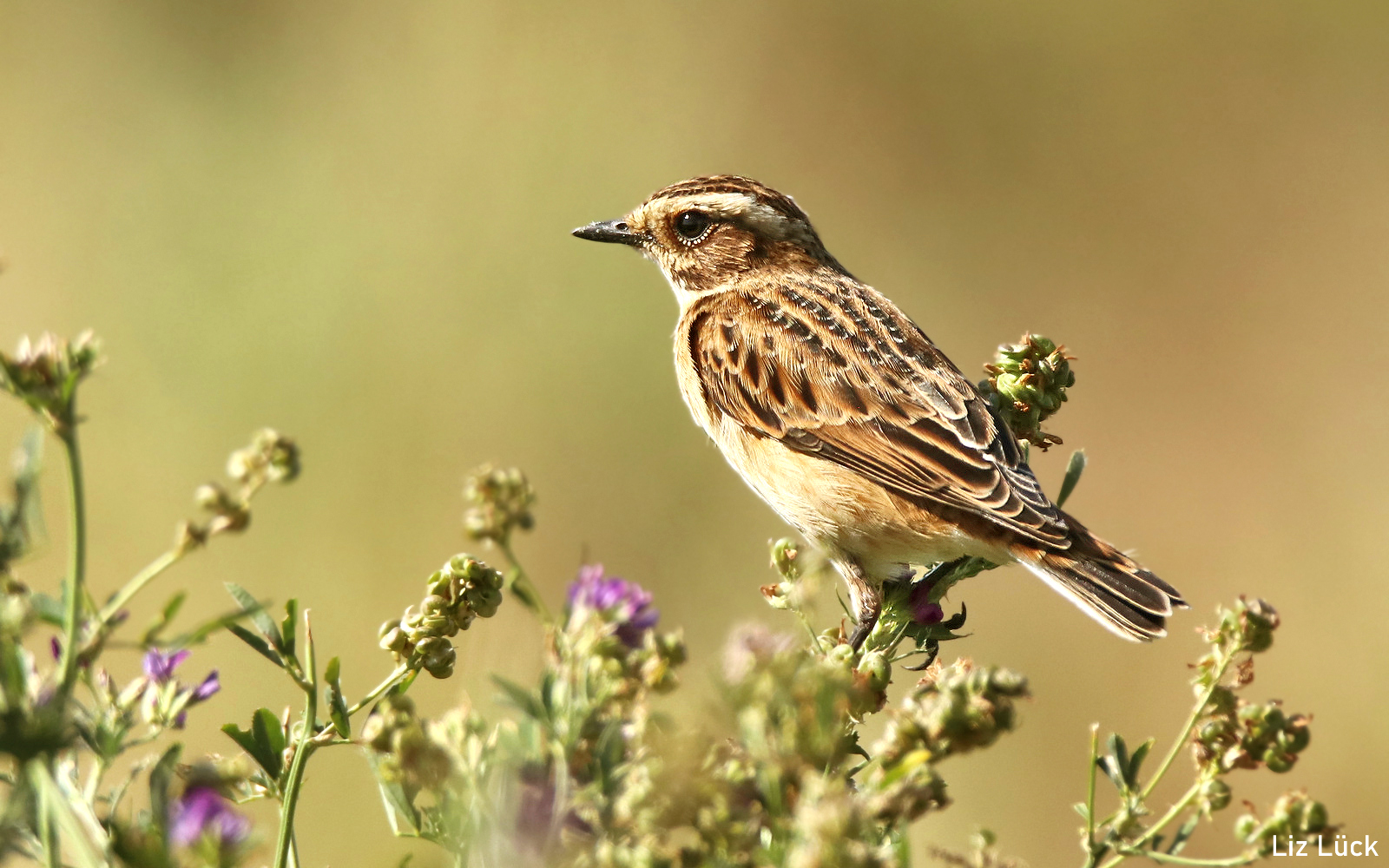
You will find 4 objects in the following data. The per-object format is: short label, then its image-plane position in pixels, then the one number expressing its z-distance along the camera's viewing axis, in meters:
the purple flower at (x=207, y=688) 2.43
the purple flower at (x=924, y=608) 4.16
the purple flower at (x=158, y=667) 2.45
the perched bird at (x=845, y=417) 4.30
